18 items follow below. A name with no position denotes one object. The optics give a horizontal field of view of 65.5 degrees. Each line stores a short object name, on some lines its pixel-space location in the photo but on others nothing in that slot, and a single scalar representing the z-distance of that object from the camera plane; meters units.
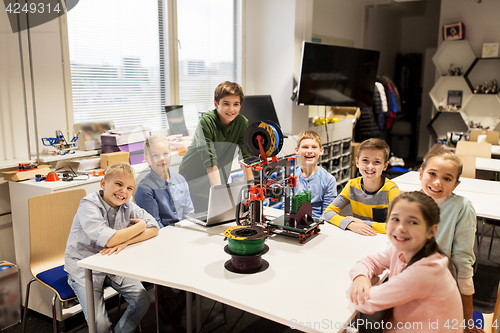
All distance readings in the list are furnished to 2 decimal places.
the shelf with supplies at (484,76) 6.17
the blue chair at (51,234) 2.14
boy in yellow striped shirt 2.06
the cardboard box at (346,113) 5.83
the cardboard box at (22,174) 2.54
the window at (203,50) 4.12
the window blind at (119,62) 3.19
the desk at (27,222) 2.46
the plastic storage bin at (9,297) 2.32
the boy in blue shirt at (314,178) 2.54
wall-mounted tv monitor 4.49
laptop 2.00
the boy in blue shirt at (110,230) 1.85
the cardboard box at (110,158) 2.97
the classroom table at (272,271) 1.27
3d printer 1.70
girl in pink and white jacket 1.22
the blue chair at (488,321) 1.47
